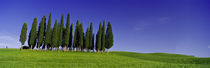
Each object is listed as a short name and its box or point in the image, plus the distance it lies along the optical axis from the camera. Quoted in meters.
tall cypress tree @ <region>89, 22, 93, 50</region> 43.56
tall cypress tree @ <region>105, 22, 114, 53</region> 41.57
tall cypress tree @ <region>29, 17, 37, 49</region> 36.31
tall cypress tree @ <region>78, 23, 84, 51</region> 42.92
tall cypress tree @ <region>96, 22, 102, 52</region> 41.92
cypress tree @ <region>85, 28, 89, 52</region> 43.05
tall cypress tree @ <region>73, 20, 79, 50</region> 43.98
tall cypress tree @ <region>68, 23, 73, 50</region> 43.18
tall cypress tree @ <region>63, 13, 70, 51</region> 38.80
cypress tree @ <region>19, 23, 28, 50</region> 35.88
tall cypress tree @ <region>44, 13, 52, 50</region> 36.94
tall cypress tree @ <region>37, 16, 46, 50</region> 36.53
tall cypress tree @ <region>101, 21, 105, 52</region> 41.67
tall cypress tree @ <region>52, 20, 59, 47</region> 37.28
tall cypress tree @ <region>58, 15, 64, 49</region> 37.89
